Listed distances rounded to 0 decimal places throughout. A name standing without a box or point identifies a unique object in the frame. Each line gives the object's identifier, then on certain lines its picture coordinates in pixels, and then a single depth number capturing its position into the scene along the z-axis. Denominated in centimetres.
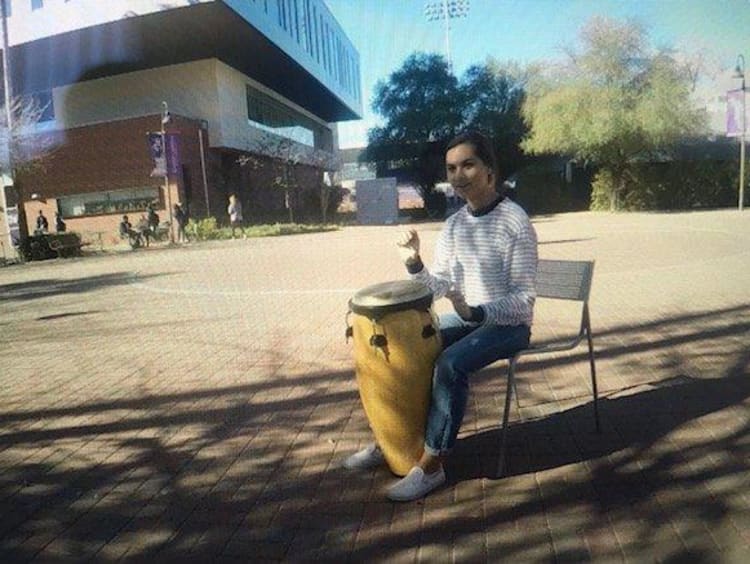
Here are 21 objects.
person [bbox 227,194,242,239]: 2484
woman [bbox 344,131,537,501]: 291
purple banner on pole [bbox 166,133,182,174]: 2545
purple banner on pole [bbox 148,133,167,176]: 2506
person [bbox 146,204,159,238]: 2482
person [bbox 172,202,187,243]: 2417
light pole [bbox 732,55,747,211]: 1840
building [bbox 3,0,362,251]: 2594
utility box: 3222
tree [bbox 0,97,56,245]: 2077
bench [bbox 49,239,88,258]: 2111
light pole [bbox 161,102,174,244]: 2383
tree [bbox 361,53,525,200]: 3519
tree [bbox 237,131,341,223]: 3372
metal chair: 340
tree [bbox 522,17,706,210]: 2531
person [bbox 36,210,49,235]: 2629
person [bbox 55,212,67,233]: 2702
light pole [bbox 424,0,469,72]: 4647
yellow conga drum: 290
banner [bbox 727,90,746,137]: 1870
